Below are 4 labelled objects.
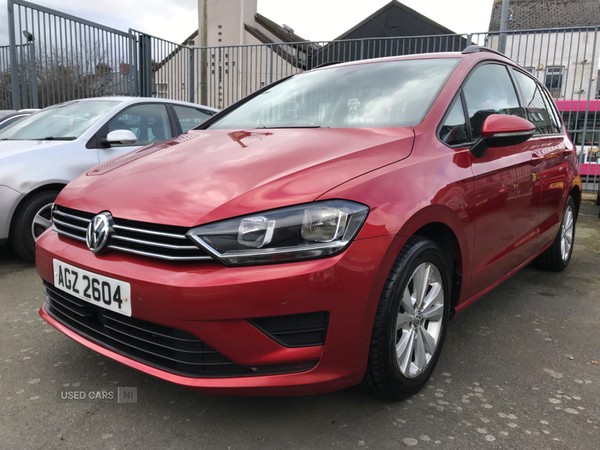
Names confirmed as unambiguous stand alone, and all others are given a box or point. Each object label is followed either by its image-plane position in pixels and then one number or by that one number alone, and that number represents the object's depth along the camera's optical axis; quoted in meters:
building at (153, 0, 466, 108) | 10.05
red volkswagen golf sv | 1.58
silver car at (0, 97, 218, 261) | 3.71
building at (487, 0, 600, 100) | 9.51
